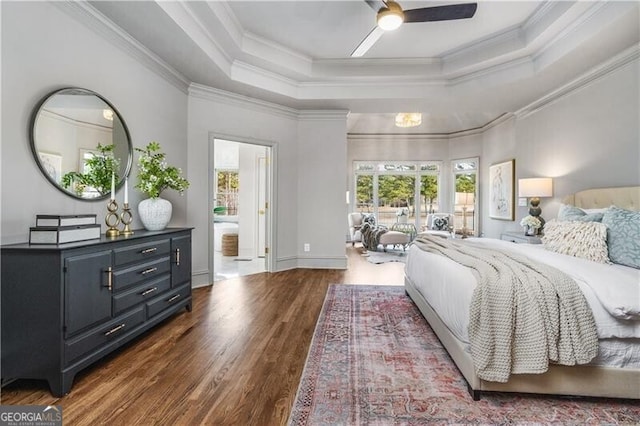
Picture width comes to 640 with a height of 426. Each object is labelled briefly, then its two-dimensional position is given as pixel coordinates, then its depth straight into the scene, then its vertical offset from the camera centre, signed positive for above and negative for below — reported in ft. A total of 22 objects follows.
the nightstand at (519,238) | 13.30 -1.07
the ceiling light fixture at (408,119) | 20.55 +6.10
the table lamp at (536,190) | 14.40 +1.09
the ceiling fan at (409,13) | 8.61 +5.53
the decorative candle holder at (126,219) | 8.60 -0.24
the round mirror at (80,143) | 7.20 +1.71
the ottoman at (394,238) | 22.77 -1.80
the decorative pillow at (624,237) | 7.00 -0.52
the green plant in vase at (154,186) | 9.58 +0.74
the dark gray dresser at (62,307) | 5.84 -1.89
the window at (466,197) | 26.58 +1.45
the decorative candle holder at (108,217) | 7.90 -0.25
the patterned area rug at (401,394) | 5.32 -3.37
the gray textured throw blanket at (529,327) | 5.22 -1.87
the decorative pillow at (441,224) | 25.70 -0.87
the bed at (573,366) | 5.33 -2.46
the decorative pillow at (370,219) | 26.63 -0.55
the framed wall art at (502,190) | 20.15 +1.59
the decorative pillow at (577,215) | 8.74 -0.02
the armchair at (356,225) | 27.32 -1.09
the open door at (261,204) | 21.11 +0.50
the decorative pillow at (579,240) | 7.54 -0.65
